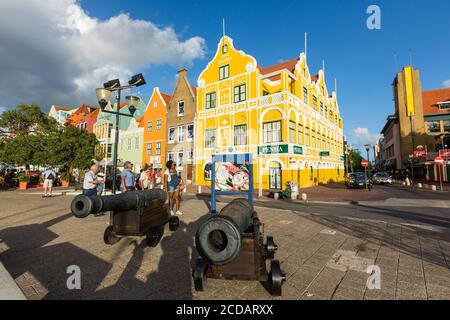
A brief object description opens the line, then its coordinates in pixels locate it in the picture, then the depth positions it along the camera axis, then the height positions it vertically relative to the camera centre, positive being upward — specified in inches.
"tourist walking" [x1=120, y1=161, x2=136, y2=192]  330.0 -4.0
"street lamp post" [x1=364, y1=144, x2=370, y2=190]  1034.8 +125.9
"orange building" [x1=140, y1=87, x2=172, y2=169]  1203.9 +247.2
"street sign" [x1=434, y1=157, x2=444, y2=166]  787.8 +48.0
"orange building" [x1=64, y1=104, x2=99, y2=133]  1673.8 +453.8
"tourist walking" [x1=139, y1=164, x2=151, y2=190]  372.8 -6.1
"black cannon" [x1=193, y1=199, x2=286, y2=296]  101.3 -37.6
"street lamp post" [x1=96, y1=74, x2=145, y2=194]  321.7 +119.2
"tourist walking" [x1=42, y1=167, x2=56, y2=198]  542.6 -9.0
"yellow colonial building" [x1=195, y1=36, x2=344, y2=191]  819.4 +225.5
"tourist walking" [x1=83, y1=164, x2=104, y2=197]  285.0 -8.4
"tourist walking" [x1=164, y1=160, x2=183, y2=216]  316.2 -12.5
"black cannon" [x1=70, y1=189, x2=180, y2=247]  149.2 -30.0
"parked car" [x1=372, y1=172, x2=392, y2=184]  1184.9 -20.1
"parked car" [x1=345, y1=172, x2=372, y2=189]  876.2 -22.6
